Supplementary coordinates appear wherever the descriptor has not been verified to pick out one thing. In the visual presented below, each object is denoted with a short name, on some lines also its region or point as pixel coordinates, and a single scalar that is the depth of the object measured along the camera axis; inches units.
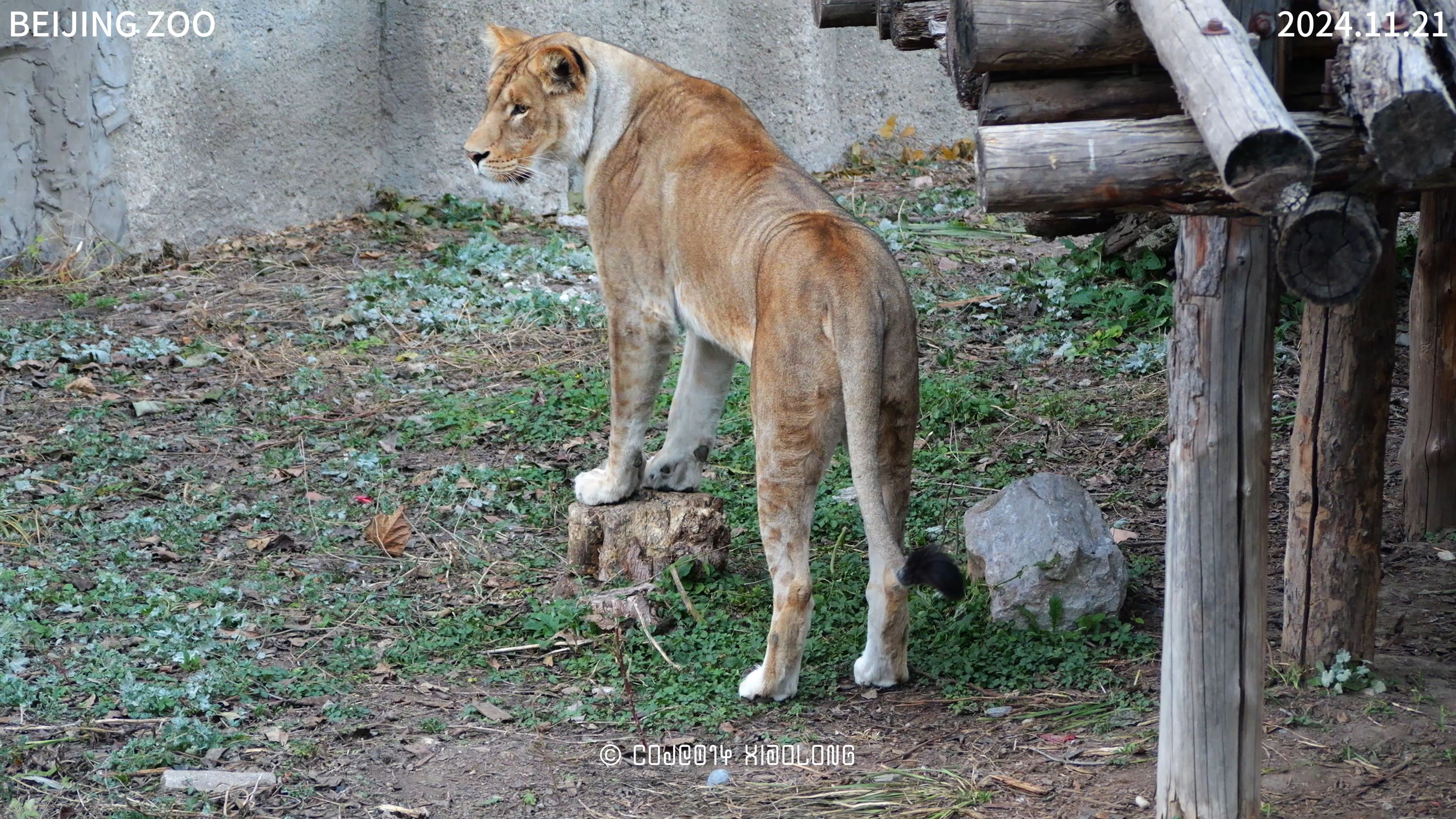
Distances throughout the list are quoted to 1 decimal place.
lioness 332.2
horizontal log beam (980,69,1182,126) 302.8
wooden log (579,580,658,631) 394.9
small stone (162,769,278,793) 306.3
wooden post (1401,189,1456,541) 429.1
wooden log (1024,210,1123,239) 554.3
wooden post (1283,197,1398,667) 341.1
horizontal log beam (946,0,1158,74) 291.0
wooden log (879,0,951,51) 446.0
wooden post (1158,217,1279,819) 263.0
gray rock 377.1
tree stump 420.5
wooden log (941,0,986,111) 305.1
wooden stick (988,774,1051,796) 305.5
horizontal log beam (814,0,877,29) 484.7
